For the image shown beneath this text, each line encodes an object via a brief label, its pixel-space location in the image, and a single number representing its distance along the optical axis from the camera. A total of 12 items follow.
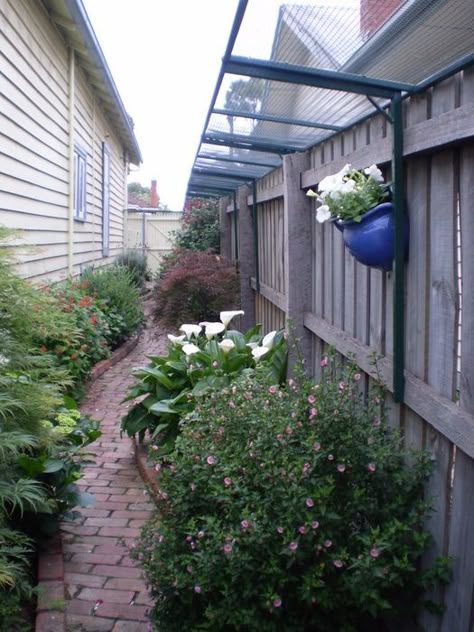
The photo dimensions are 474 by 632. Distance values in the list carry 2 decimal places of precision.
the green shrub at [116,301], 9.79
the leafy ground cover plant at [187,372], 4.77
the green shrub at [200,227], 13.29
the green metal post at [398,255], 2.59
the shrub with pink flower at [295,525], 2.31
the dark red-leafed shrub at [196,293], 8.27
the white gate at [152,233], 23.72
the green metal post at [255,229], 7.43
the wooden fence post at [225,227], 11.45
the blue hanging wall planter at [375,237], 2.65
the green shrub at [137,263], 16.85
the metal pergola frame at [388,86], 2.58
